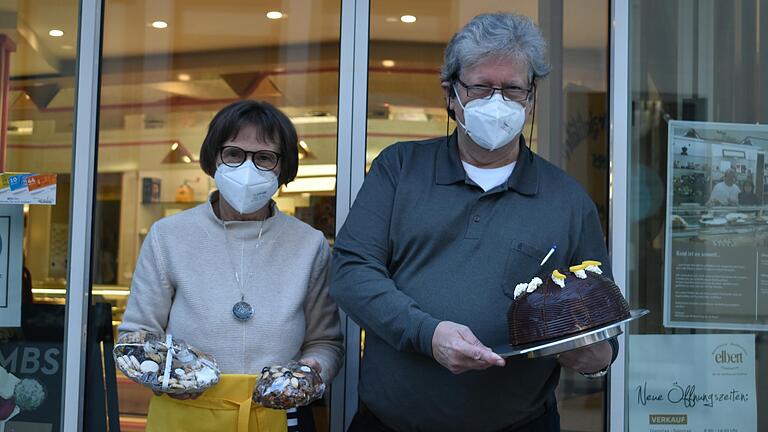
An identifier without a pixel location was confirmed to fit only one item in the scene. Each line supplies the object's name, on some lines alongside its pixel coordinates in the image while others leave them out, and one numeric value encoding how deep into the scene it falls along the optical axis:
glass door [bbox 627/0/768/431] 2.97
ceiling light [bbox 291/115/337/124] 4.02
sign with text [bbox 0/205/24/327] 3.26
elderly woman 2.21
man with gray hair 2.01
